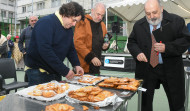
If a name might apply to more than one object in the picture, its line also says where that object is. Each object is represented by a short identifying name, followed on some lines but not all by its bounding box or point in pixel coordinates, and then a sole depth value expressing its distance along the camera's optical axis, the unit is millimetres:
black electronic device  8242
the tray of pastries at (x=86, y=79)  1378
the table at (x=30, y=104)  862
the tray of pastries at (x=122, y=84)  1196
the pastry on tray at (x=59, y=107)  809
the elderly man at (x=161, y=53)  1479
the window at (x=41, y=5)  21672
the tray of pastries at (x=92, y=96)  889
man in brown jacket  1813
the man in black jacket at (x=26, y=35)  3320
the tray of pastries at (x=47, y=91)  1000
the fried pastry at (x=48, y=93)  996
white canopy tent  6480
